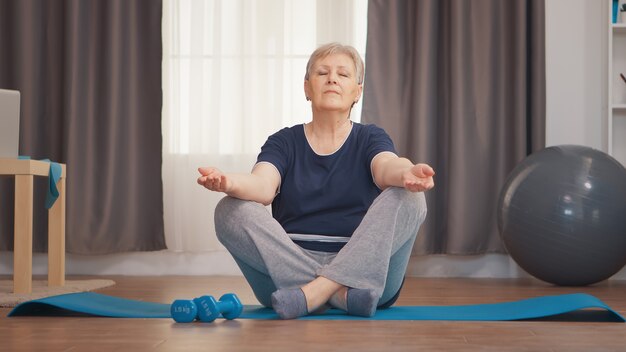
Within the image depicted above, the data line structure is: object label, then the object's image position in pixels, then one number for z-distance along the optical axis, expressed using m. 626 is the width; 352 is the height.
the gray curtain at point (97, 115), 4.26
